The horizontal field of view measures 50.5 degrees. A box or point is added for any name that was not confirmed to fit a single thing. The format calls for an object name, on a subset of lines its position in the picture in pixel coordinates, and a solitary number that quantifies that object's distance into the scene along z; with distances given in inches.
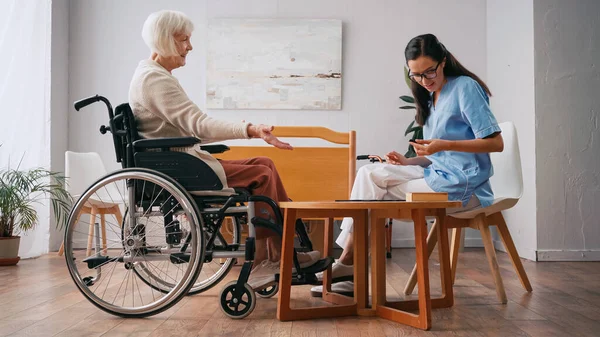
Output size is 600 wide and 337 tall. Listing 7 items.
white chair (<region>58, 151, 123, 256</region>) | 167.8
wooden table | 74.4
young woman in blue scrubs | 92.7
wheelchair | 78.1
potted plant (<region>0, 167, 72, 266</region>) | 150.3
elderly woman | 82.4
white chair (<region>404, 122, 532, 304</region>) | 95.4
